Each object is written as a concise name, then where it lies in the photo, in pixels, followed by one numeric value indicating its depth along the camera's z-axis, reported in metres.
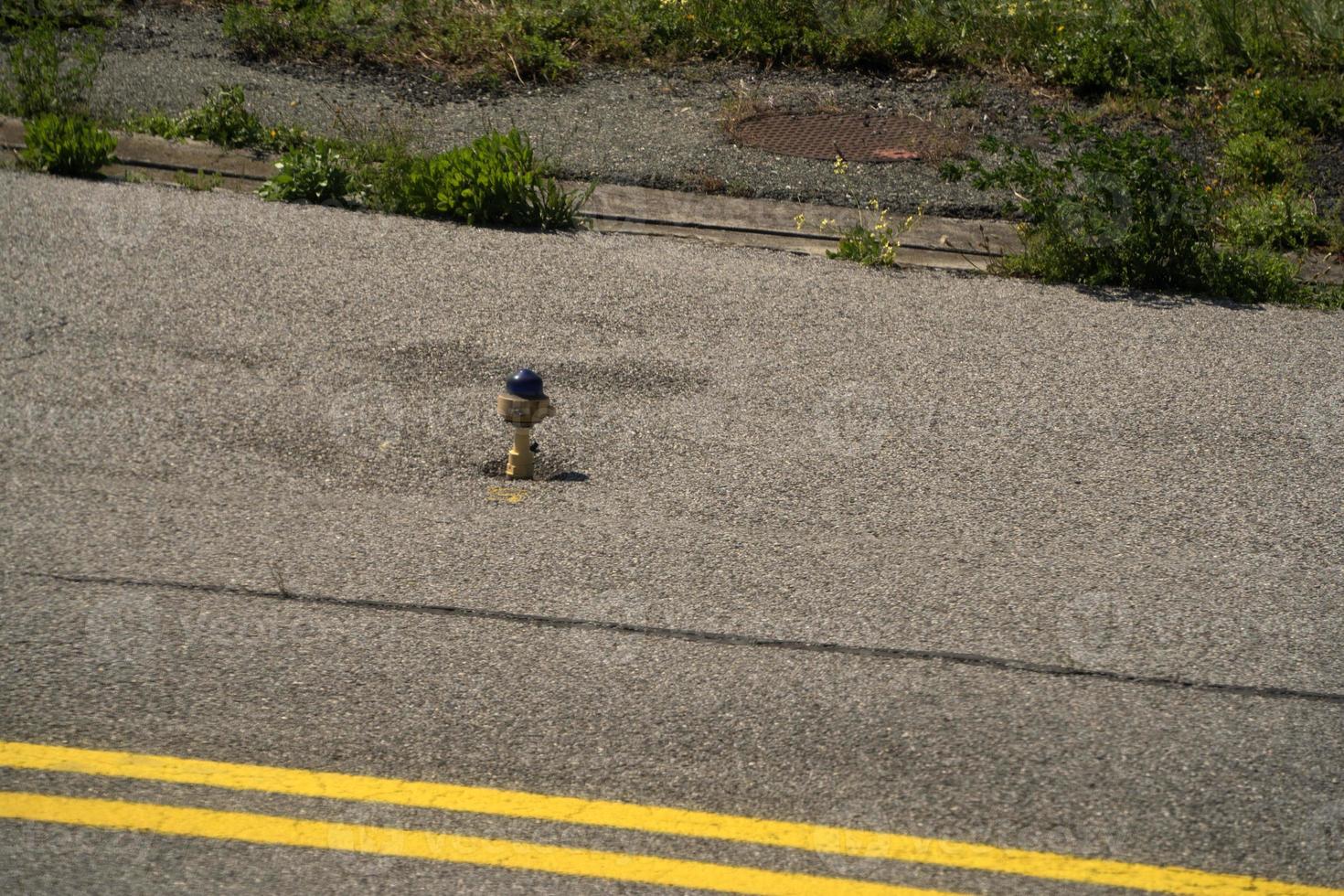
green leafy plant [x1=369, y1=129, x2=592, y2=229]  17.77
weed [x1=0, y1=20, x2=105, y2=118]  19.34
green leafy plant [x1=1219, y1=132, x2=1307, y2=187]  20.27
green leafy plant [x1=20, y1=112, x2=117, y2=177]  17.98
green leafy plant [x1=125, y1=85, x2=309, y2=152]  19.55
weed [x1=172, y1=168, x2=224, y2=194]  18.14
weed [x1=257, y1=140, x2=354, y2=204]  18.14
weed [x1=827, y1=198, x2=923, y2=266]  17.58
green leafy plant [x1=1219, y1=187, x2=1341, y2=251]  18.55
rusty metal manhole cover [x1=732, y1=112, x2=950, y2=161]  20.77
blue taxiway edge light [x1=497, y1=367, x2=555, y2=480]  10.92
